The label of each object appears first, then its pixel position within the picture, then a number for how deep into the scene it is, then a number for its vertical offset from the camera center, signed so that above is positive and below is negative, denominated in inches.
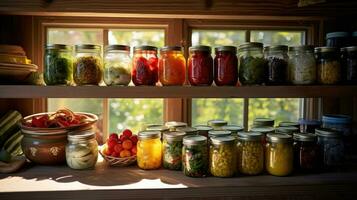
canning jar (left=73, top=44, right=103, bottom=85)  42.9 +3.1
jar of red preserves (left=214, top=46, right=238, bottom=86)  44.3 +3.5
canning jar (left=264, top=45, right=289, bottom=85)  45.1 +3.9
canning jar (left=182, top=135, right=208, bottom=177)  43.3 -9.2
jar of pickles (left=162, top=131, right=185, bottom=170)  45.9 -8.8
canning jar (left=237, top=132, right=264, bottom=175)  44.4 -8.8
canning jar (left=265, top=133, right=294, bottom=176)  43.8 -8.8
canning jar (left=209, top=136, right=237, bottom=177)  43.3 -9.2
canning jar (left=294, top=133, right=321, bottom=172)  45.1 -8.7
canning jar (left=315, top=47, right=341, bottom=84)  45.1 +3.9
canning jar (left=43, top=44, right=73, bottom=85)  42.4 +3.2
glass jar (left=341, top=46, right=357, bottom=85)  46.0 +4.1
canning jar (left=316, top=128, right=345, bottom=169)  47.0 -8.5
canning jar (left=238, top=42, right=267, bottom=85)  44.2 +3.7
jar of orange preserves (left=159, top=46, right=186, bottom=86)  43.6 +3.3
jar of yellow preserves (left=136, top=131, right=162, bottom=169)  45.9 -8.8
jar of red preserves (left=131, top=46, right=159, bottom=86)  43.8 +3.3
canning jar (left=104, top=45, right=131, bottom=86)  43.1 +3.3
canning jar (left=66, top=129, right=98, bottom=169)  44.7 -8.7
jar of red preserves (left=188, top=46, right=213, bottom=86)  44.0 +3.3
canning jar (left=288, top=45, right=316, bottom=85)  44.6 +3.7
